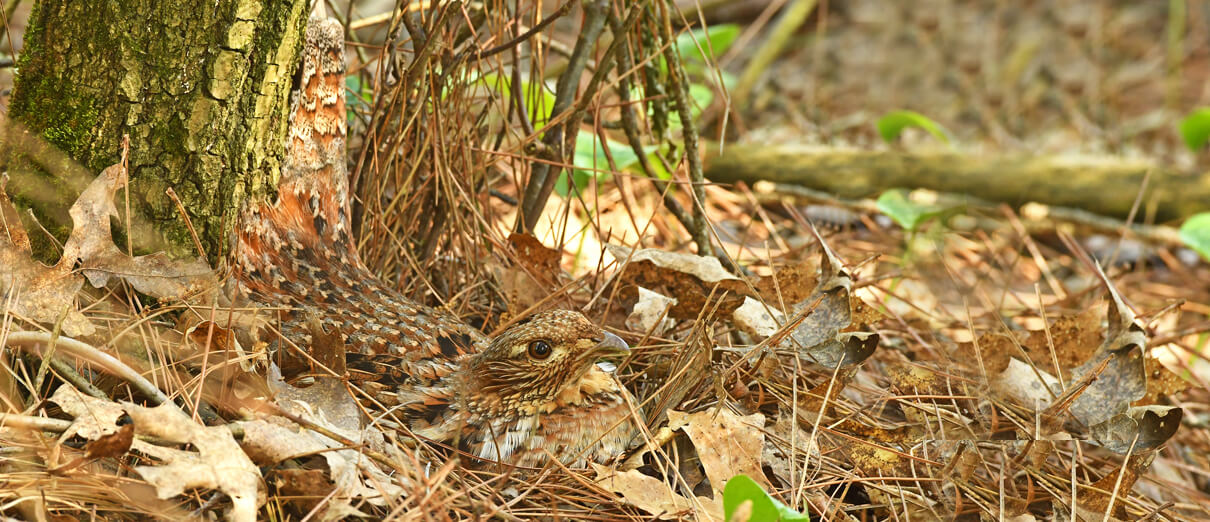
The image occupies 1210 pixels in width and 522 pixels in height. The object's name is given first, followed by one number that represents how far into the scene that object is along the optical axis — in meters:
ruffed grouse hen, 4.69
